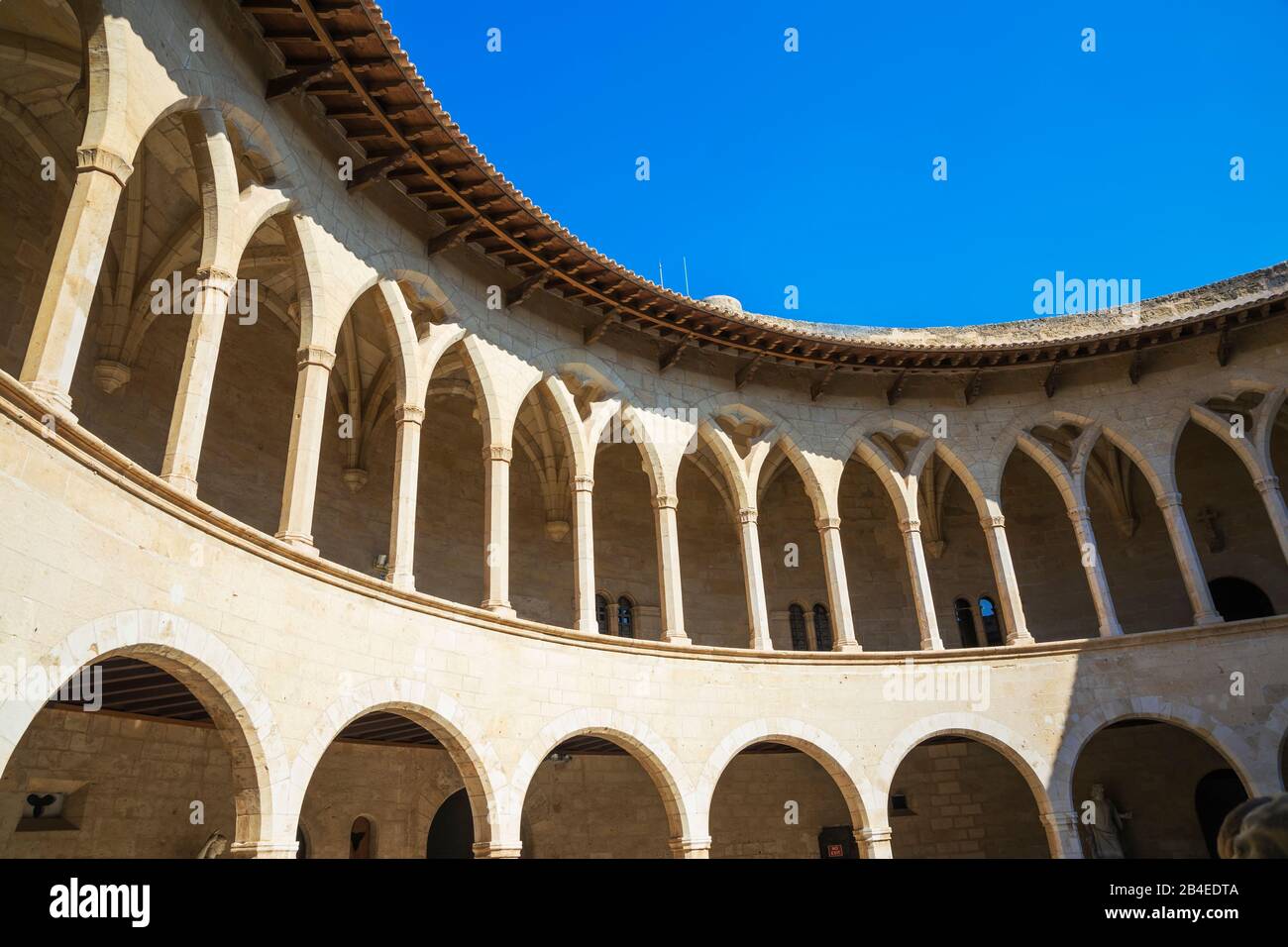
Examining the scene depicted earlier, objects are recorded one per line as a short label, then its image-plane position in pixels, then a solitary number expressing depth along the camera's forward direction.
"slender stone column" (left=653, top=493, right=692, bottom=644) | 14.12
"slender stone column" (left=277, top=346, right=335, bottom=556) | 9.75
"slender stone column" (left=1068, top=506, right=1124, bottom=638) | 15.52
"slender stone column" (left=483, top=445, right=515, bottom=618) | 12.07
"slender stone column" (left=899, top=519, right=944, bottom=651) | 15.67
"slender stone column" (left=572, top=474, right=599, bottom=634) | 13.13
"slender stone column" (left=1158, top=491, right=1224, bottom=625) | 15.11
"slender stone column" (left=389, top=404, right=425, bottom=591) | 10.98
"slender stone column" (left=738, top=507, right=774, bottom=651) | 14.76
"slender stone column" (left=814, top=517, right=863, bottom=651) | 15.33
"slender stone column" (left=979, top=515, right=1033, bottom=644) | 15.81
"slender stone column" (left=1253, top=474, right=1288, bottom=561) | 15.61
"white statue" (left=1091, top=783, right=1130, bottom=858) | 16.75
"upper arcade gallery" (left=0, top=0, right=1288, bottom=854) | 8.34
